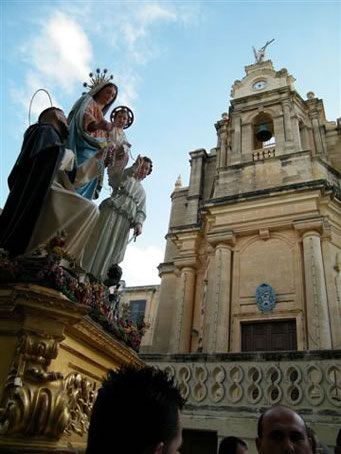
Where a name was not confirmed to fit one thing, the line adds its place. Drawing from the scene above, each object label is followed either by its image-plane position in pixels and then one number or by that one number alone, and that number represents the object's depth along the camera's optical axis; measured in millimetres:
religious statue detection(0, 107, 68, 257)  3287
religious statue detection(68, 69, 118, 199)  4371
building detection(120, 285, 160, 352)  24516
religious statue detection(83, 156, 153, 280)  4738
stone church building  7957
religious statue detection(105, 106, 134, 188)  5016
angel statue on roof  22072
